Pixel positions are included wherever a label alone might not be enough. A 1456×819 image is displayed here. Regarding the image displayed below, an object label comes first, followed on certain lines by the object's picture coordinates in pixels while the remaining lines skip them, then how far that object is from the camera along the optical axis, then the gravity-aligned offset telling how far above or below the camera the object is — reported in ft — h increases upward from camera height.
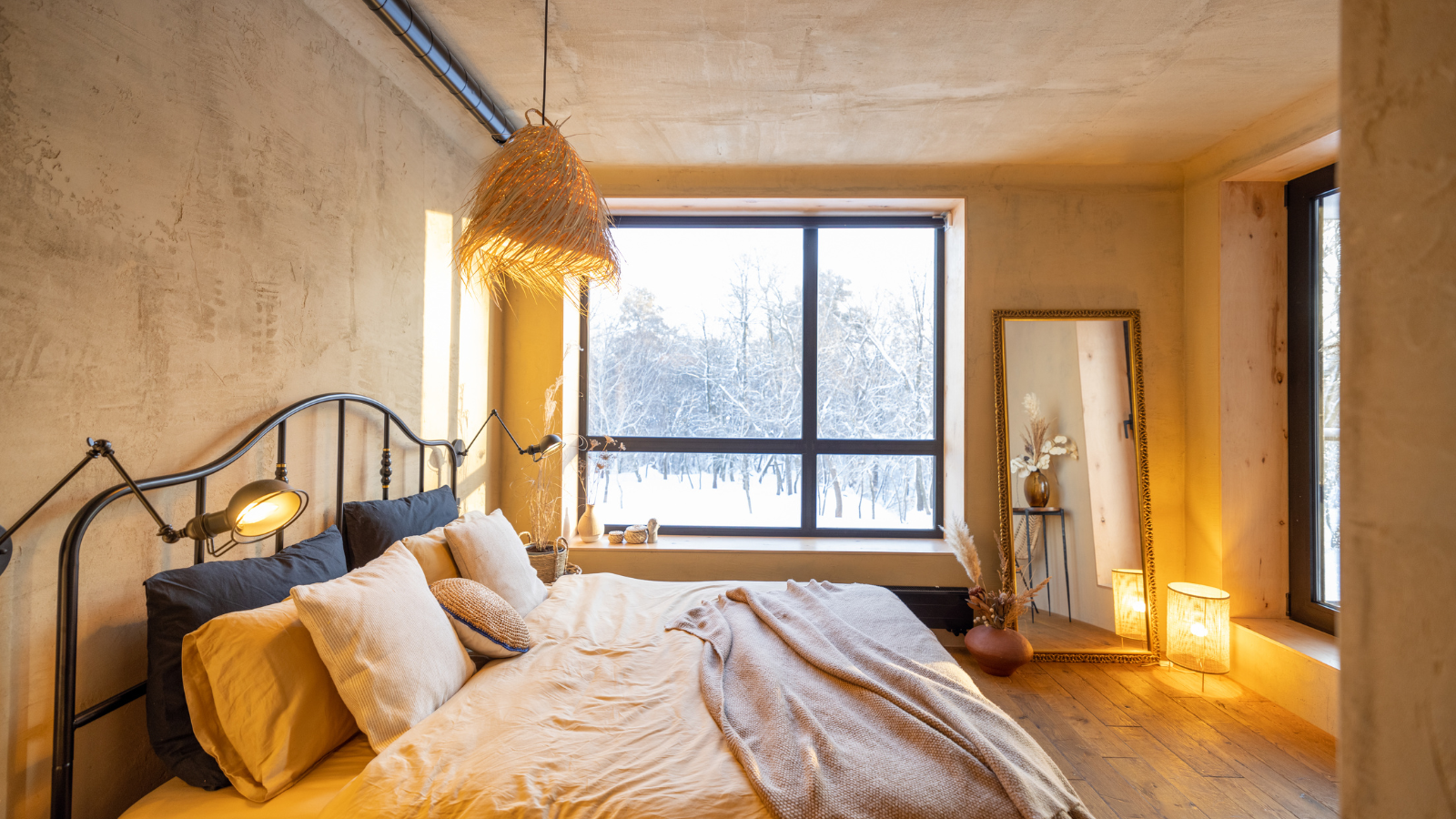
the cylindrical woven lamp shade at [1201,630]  9.85 -3.31
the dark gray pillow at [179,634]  4.52 -1.54
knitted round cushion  6.28 -2.01
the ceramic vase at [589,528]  12.34 -2.10
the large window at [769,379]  13.14 +0.86
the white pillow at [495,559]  7.40 -1.67
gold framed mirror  11.44 -0.80
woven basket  10.57 -2.42
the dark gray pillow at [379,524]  7.11 -1.22
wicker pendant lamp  5.51 +1.85
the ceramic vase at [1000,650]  10.19 -3.72
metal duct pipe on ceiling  6.72 +4.31
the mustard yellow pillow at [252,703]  4.46 -2.03
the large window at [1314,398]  9.80 +0.35
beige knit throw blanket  4.46 -2.52
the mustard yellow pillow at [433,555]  7.10 -1.54
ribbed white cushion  4.90 -1.86
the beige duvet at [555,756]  4.28 -2.52
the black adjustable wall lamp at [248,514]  4.22 -0.63
